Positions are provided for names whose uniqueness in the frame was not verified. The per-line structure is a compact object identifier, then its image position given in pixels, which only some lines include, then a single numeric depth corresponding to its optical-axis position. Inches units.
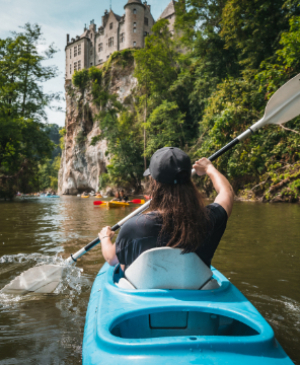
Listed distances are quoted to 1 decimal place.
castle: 1555.1
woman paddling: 53.7
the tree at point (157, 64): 1002.7
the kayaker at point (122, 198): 580.9
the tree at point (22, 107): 767.1
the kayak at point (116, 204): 529.1
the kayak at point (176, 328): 43.1
